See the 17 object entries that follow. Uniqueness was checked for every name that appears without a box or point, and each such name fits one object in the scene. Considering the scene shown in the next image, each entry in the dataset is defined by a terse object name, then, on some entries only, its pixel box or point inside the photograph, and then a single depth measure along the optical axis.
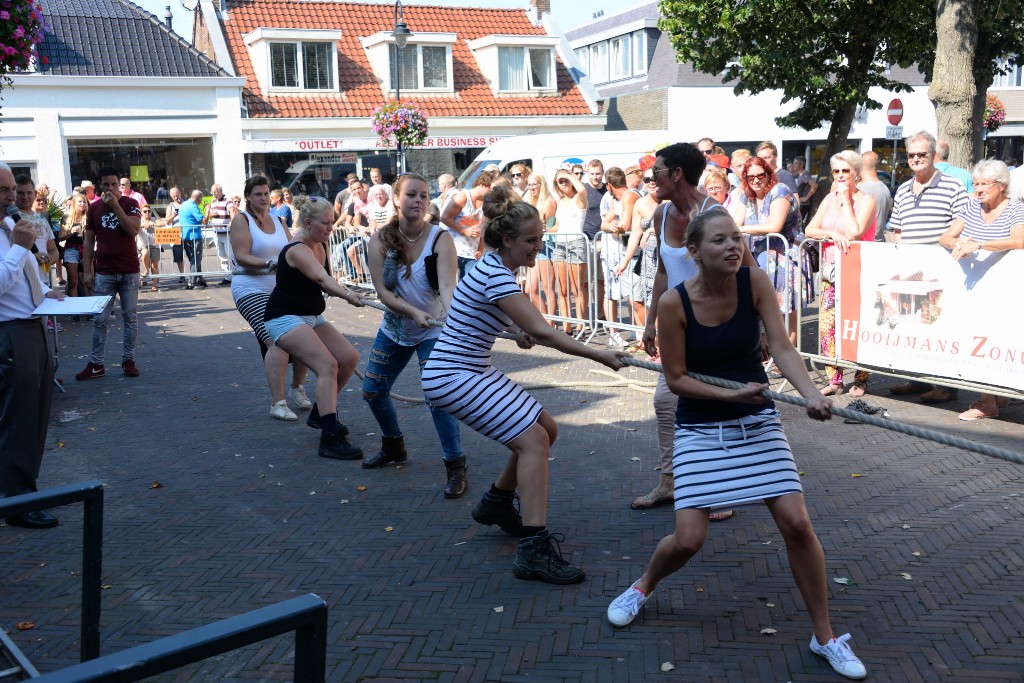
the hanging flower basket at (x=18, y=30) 9.66
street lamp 24.47
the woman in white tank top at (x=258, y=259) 7.97
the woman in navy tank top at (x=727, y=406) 3.83
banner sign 7.16
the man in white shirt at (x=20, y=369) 5.46
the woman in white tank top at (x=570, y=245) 11.31
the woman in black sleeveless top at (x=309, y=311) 7.08
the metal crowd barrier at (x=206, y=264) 19.00
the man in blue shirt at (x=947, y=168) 9.92
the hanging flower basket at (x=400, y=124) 26.19
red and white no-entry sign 19.19
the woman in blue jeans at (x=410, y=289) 6.14
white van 18.52
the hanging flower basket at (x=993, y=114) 28.41
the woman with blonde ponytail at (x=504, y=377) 4.70
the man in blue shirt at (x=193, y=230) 19.38
